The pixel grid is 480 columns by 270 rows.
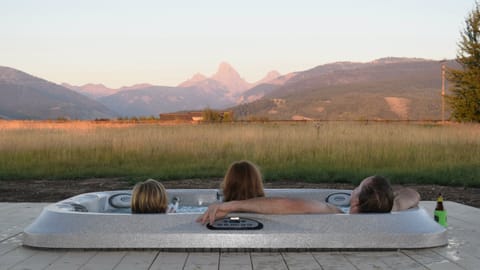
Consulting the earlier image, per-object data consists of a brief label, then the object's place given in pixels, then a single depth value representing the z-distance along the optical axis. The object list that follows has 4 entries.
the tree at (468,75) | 17.58
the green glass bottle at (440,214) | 4.58
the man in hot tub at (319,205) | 3.98
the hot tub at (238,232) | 3.89
